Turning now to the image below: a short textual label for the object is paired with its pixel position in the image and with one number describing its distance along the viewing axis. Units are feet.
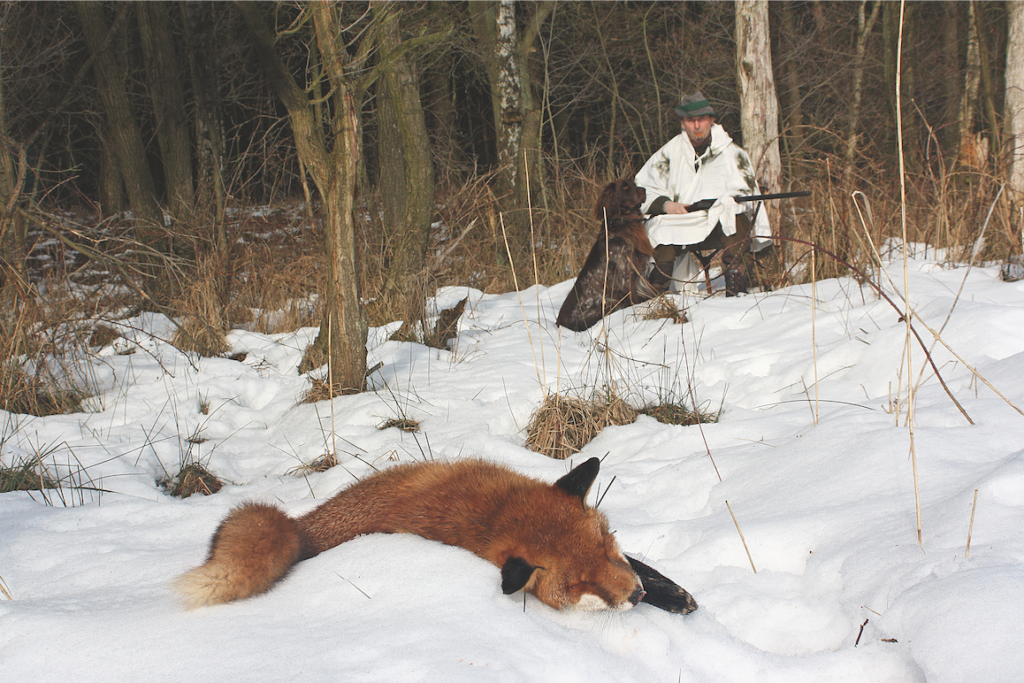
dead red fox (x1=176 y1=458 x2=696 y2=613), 5.38
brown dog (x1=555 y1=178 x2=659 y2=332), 18.33
